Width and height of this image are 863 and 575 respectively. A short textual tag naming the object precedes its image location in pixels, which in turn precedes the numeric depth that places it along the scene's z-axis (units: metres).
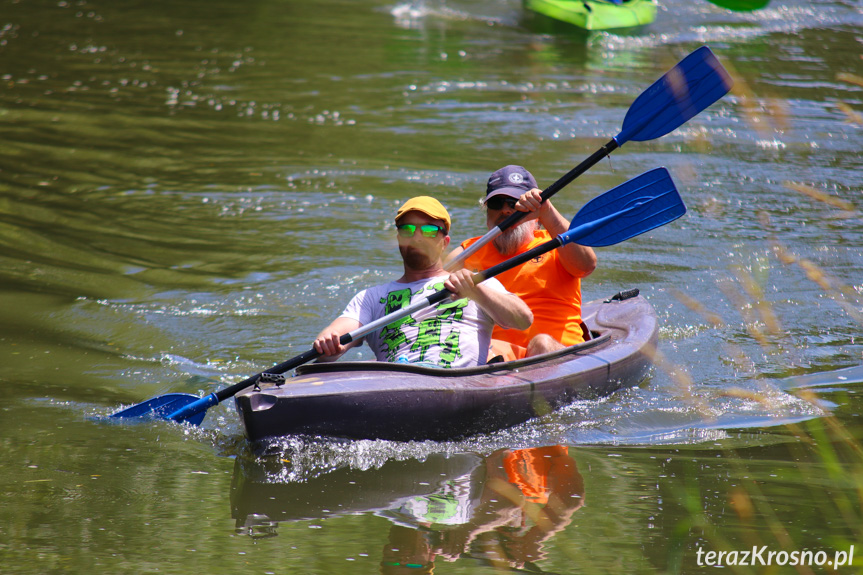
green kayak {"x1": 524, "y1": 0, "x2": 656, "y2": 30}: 31.69
